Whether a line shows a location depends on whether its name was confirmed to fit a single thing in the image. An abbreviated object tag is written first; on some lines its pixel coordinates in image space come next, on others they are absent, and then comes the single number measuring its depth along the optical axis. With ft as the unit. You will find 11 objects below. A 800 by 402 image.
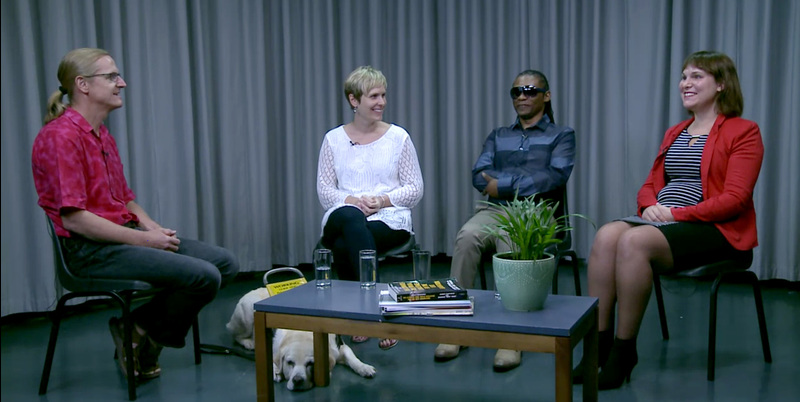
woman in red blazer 7.49
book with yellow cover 5.95
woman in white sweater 9.48
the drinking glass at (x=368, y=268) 7.00
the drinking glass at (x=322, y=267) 7.22
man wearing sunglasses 9.27
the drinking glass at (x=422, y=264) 7.21
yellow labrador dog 7.46
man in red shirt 7.23
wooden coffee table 5.39
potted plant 5.82
